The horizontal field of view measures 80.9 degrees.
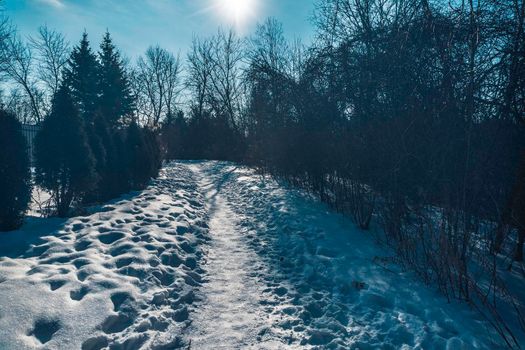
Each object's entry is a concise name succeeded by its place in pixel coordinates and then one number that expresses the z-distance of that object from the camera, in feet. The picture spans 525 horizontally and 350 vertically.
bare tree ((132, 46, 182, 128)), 132.98
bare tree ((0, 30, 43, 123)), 97.91
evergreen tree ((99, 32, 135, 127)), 87.86
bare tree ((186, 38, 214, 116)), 108.17
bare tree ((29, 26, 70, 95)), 107.34
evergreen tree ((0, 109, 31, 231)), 15.21
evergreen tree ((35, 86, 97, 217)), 19.20
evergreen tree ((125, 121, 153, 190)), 31.71
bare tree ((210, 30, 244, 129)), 96.22
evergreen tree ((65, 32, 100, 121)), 83.82
